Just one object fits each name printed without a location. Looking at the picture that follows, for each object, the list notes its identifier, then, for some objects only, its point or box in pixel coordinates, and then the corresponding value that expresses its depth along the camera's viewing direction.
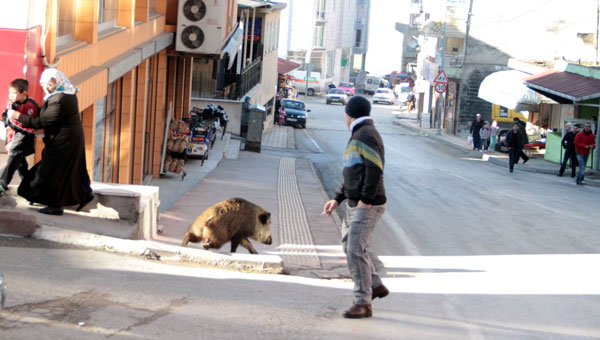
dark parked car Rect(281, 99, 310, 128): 44.53
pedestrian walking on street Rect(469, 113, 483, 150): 34.22
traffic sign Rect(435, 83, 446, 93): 38.19
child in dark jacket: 7.71
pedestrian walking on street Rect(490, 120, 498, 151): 33.66
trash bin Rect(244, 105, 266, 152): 27.90
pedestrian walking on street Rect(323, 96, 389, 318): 6.17
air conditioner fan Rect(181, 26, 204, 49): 18.33
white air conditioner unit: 18.28
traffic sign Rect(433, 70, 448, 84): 38.94
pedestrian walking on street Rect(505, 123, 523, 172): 24.62
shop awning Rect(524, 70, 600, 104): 25.45
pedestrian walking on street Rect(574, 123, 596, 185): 21.70
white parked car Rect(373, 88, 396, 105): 73.81
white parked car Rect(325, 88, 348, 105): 67.88
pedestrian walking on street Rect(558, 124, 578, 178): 23.03
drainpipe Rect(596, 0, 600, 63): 33.97
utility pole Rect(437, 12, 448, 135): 43.93
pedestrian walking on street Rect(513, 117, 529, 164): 25.78
